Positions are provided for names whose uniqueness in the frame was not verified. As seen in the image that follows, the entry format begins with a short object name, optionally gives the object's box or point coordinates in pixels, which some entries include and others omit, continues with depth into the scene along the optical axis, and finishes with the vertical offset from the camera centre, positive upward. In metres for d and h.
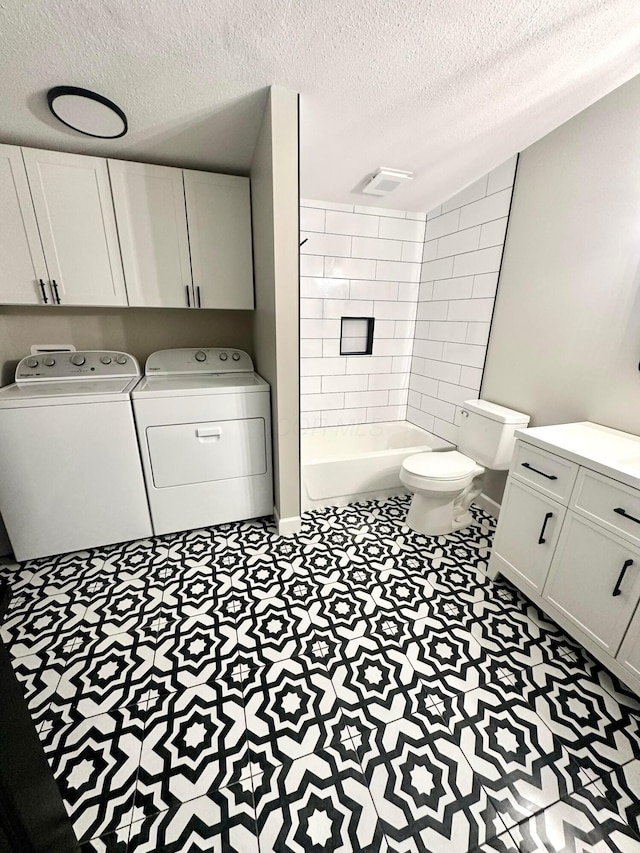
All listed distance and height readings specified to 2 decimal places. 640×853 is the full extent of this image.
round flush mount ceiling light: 1.40 +0.83
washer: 1.71 -0.78
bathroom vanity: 1.19 -0.82
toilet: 2.02 -0.87
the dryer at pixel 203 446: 1.92 -0.75
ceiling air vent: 2.13 +0.84
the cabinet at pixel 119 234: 1.79 +0.43
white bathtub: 2.38 -1.09
